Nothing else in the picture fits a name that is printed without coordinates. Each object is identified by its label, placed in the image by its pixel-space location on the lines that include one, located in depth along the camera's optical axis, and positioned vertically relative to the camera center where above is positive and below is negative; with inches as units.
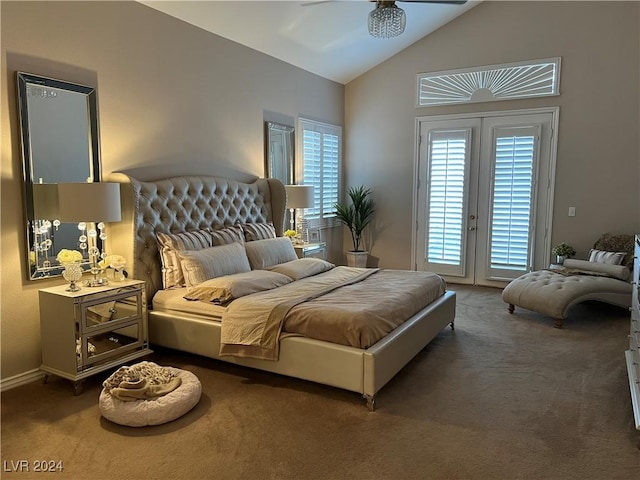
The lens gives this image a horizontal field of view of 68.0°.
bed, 125.5 -39.9
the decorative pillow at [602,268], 204.5 -33.0
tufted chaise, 193.0 -39.2
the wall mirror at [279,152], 232.1 +19.5
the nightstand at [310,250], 227.1 -29.2
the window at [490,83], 243.3 +59.2
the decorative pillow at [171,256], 162.9 -22.9
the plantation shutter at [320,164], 258.7 +15.3
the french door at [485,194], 250.2 -1.0
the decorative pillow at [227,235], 181.8 -17.6
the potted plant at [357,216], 291.1 -15.0
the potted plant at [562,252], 237.5 -29.2
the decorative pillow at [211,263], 157.9 -25.0
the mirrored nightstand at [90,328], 129.7 -39.6
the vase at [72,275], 134.0 -24.3
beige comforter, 127.9 -35.0
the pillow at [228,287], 147.6 -30.9
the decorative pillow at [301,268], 178.4 -29.8
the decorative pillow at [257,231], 199.2 -17.4
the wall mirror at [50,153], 134.7 +10.6
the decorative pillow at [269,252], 183.6 -24.6
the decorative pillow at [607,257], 212.5 -28.7
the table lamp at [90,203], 131.6 -3.9
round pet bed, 112.7 -52.5
